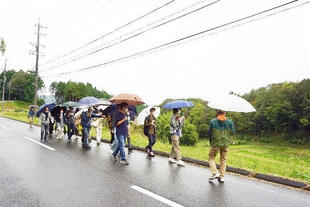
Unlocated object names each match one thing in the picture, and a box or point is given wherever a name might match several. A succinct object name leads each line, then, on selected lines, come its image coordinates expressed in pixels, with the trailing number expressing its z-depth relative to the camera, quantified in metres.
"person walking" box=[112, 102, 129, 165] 8.91
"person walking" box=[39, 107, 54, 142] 13.98
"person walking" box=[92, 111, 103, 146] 14.52
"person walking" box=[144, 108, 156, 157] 10.63
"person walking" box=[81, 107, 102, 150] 12.75
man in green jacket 6.86
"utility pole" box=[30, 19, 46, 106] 34.05
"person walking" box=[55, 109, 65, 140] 15.52
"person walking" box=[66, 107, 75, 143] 14.77
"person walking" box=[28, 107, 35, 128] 25.74
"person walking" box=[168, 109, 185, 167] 9.05
